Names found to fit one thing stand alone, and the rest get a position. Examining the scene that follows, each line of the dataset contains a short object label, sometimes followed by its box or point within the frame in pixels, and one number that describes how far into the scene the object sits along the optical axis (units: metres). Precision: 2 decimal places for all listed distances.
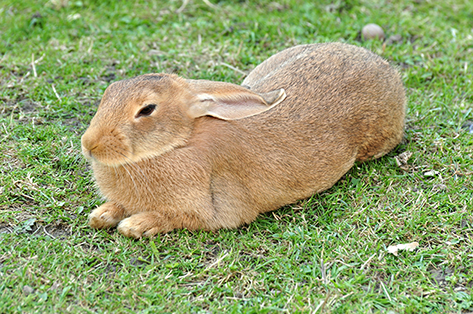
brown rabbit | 6.97
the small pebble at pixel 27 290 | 6.11
